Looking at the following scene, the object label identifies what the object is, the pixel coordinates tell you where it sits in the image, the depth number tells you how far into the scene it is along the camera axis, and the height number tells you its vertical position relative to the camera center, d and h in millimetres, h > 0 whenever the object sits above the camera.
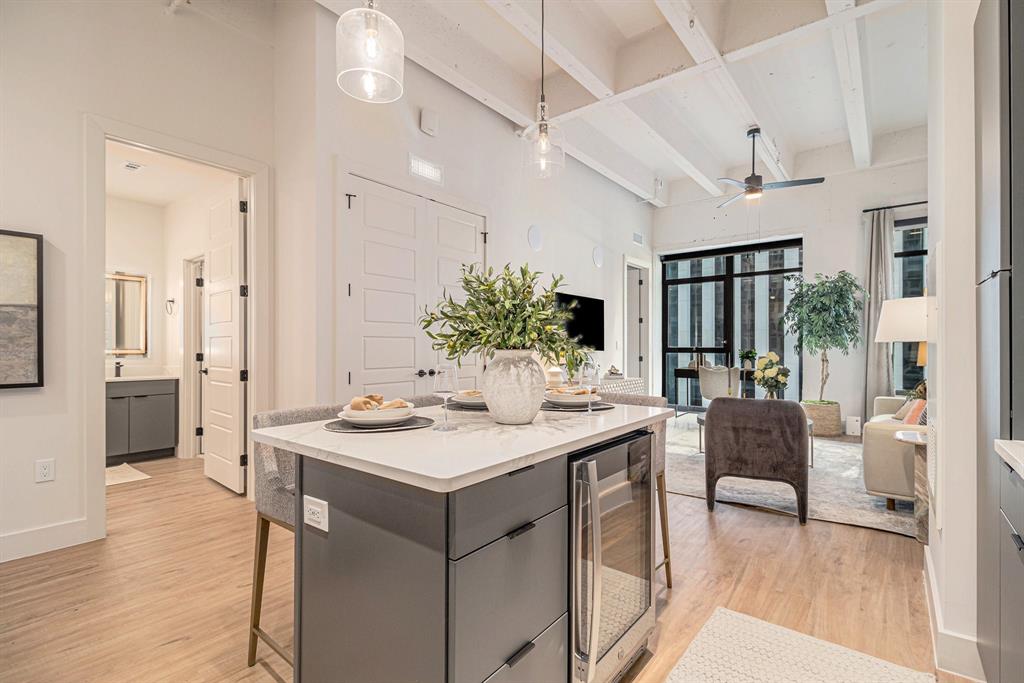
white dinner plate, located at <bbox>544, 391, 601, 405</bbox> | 1954 -239
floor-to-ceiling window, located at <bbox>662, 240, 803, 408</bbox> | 7359 +475
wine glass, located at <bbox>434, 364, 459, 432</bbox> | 1561 -137
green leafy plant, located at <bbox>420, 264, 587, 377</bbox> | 1550 +63
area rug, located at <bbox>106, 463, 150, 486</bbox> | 4223 -1192
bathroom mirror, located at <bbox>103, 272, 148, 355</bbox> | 5508 +289
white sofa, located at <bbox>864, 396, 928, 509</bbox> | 3209 -819
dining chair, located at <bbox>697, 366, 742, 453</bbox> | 5555 -493
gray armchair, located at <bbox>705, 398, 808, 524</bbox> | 3191 -693
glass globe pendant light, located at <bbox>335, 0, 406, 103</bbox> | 1759 +1065
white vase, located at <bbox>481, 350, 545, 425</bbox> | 1577 -152
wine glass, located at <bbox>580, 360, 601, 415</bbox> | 1914 -150
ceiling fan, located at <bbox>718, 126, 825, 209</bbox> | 5215 +1639
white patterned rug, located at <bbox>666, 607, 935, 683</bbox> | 1745 -1191
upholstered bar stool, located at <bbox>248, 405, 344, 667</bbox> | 1701 -548
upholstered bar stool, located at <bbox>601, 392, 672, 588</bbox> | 2309 -550
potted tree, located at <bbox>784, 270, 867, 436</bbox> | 6004 +222
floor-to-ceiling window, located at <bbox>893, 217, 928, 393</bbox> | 6188 +761
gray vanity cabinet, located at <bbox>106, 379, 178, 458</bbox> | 4859 -785
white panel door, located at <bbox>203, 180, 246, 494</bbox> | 3719 -48
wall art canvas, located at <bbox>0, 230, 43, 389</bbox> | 2643 +166
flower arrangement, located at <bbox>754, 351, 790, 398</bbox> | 4375 -332
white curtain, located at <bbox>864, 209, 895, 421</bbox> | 6082 +522
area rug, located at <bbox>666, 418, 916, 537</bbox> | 3311 -1192
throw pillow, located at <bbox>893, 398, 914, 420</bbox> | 3922 -577
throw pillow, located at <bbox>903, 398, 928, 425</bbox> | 3400 -523
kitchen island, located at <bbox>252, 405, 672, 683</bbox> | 1089 -540
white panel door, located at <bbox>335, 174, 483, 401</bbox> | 3482 +454
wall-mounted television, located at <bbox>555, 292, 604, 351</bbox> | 6000 +218
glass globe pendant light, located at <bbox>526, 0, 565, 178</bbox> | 2836 +1120
